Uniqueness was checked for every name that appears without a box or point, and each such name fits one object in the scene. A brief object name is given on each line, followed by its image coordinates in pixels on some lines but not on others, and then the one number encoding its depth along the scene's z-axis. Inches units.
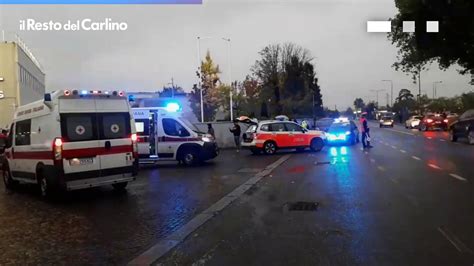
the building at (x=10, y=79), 1829.5
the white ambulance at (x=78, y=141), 447.2
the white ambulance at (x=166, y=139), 776.9
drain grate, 372.5
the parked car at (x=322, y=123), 1881.6
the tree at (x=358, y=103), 6781.5
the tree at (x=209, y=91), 2551.7
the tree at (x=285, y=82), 3019.2
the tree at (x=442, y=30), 946.1
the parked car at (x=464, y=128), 1102.4
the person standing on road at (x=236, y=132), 1139.3
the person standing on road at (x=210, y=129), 1101.7
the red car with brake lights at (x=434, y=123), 1985.6
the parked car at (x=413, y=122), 2383.9
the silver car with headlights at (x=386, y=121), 2704.2
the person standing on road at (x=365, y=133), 1038.4
